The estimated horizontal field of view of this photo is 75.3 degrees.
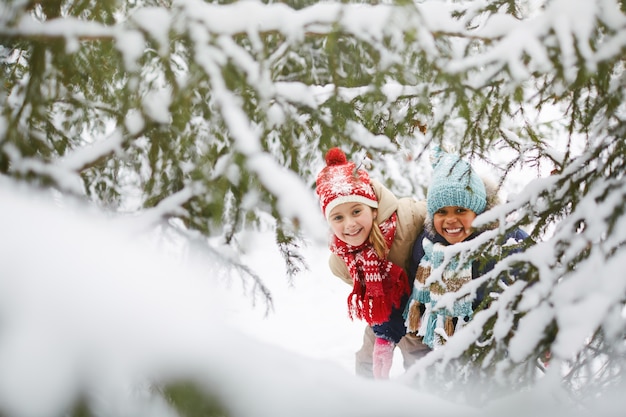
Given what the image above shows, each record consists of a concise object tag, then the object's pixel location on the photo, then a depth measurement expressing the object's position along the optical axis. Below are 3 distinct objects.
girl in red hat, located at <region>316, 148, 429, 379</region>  2.79
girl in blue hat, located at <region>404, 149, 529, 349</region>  2.54
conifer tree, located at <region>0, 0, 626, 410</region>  1.10
